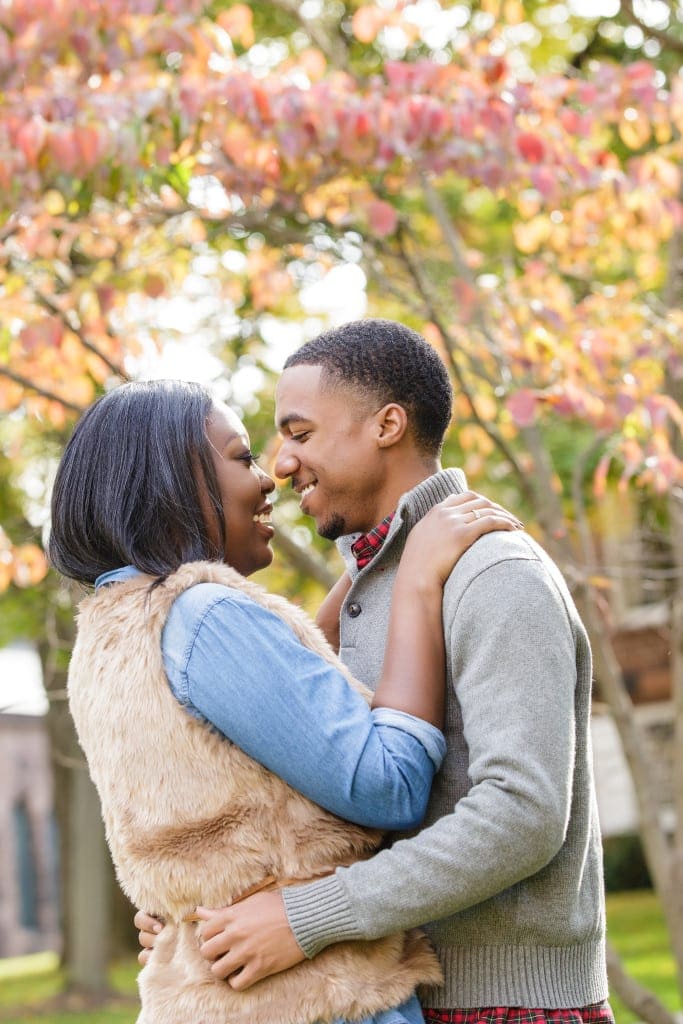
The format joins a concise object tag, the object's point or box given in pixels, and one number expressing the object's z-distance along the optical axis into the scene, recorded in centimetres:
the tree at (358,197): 503
